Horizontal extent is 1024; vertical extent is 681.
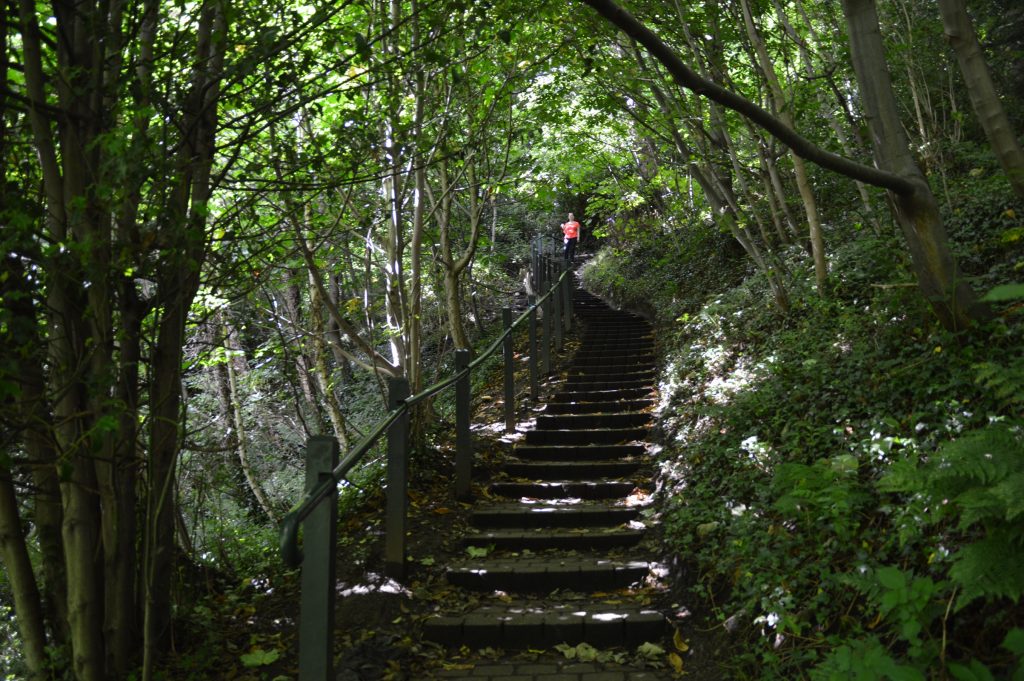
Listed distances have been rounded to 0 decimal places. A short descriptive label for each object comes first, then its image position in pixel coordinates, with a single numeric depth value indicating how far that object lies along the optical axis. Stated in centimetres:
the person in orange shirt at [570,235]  2108
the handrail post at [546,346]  1092
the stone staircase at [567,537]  436
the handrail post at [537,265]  1507
